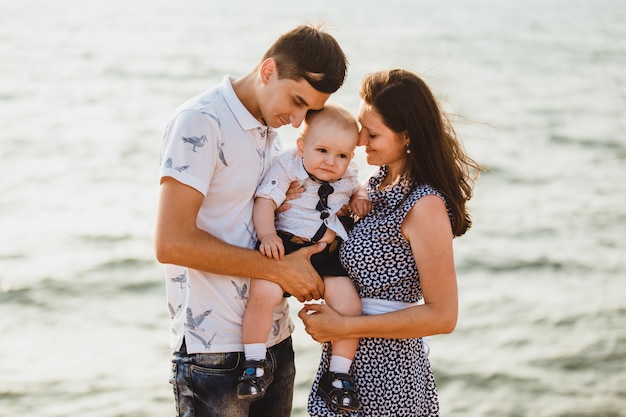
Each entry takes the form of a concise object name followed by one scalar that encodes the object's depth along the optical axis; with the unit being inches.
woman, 107.3
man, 108.0
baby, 111.0
